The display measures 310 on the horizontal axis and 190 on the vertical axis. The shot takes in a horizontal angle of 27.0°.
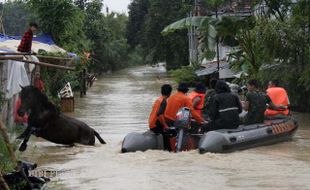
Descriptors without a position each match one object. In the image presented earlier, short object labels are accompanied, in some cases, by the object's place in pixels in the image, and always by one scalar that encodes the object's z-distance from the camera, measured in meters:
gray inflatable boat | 13.53
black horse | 14.21
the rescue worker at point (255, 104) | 15.23
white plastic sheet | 15.45
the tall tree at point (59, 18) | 28.67
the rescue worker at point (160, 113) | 14.04
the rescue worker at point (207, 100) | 14.91
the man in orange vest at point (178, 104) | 14.16
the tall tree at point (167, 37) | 65.25
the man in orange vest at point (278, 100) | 16.27
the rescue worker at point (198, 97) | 14.86
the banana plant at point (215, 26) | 22.00
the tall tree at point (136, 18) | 82.19
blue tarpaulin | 24.94
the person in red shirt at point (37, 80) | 17.98
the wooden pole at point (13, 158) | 8.25
